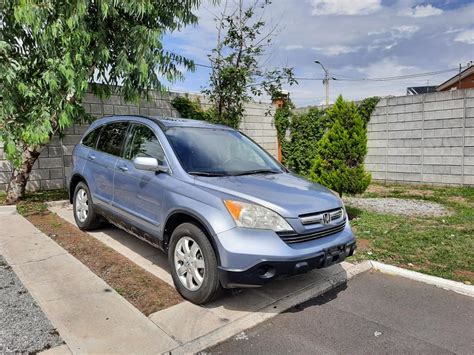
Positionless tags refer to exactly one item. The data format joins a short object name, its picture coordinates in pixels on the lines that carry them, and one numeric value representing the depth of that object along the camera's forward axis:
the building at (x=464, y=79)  22.28
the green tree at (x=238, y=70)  8.43
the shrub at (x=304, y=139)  12.33
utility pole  31.58
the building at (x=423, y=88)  31.48
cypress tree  6.21
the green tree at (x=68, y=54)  5.52
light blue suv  2.95
